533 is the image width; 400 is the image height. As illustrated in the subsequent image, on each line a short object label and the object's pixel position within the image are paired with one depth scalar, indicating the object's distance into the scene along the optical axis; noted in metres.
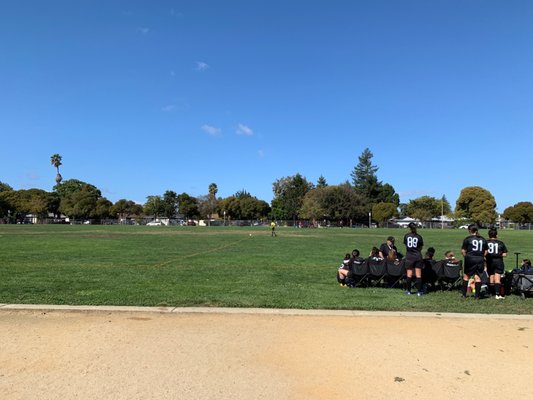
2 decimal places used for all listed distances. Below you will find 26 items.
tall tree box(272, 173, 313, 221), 125.44
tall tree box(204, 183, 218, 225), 143.25
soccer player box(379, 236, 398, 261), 11.24
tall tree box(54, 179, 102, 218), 122.62
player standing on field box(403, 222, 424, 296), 10.33
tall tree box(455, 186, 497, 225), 102.12
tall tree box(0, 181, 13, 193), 140.04
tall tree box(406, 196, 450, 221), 129.88
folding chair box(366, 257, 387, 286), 10.95
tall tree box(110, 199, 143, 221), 146.50
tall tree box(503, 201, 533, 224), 124.94
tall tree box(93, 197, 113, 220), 126.36
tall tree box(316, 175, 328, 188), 138.00
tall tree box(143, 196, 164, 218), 141.44
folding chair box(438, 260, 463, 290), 10.73
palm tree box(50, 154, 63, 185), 151.50
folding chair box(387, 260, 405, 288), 10.84
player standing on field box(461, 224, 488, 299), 9.83
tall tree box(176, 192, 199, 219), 135.62
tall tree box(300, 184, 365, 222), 102.56
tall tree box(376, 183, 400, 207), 129.38
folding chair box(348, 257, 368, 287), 11.05
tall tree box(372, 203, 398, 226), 113.61
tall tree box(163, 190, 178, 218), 140.88
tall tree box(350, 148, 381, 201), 127.14
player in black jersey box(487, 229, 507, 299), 9.77
